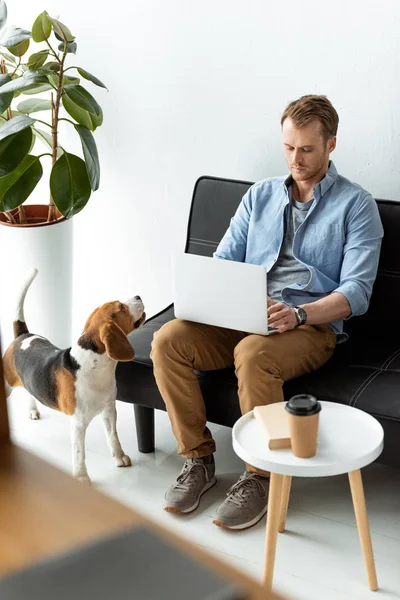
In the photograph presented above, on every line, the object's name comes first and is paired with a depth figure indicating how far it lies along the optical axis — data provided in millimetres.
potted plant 2975
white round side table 1888
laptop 2314
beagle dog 2533
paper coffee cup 1853
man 2396
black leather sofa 2322
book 1949
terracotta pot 3412
